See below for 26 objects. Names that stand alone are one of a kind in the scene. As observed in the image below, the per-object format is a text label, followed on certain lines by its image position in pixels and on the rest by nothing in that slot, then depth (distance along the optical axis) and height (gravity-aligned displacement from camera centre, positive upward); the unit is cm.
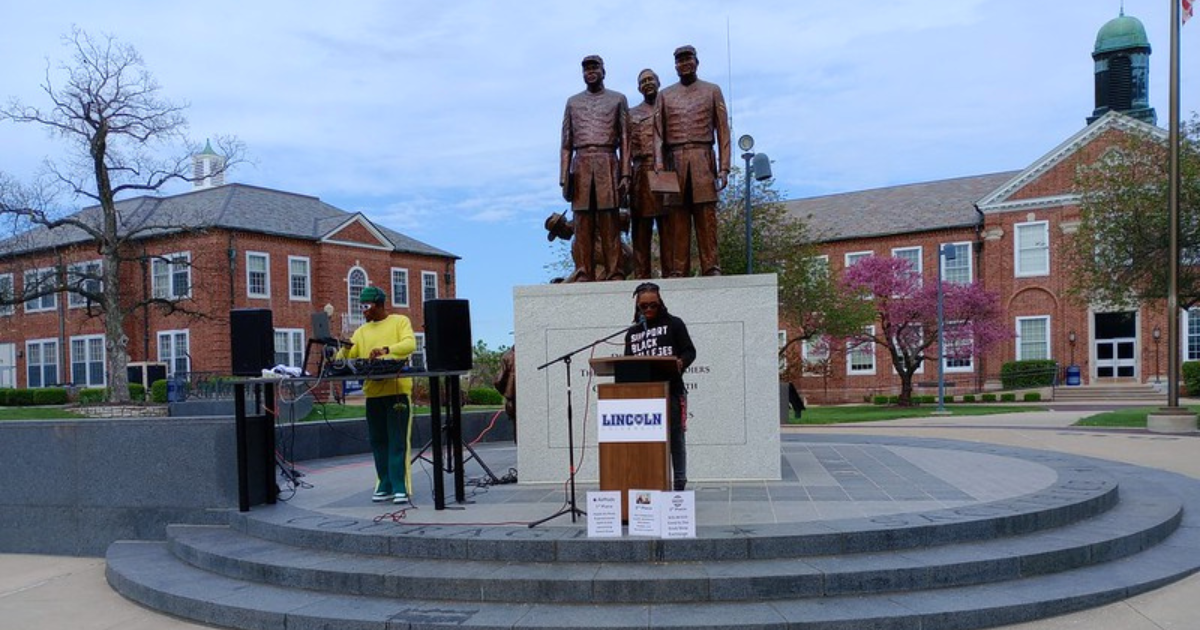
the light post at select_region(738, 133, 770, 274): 2023 +305
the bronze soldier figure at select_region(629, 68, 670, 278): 976 +148
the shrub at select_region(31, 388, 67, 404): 4162 -436
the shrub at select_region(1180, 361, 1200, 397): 3600 -411
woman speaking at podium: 718 -44
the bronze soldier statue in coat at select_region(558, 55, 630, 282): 959 +160
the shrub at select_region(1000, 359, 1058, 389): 4134 -438
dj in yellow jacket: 805 -86
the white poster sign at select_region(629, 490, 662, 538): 638 -164
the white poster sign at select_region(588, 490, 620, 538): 639 -166
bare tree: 2972 +348
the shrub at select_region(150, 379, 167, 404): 3703 -380
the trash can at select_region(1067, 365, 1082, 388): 4131 -450
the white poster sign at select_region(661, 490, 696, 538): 632 -163
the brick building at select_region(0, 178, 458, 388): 4050 +105
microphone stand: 674 -177
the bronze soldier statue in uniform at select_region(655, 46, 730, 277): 945 +170
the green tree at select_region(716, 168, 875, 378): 3048 +97
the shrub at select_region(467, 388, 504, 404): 2952 -346
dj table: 778 -129
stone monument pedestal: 916 -89
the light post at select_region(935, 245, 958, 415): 3122 -256
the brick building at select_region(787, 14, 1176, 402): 4094 +166
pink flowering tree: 3794 -120
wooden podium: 655 -125
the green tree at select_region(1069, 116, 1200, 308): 2138 +144
